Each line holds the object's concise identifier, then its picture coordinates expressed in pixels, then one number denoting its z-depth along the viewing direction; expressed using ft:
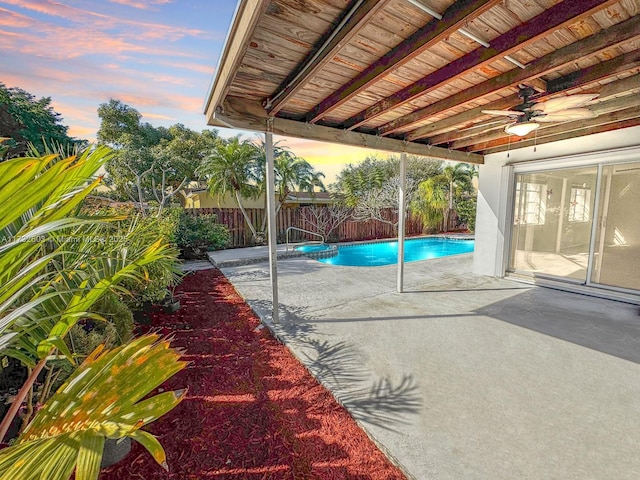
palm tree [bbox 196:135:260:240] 35.01
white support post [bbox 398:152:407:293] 16.72
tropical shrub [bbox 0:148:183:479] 2.51
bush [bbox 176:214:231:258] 29.63
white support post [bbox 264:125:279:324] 12.39
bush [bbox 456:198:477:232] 51.88
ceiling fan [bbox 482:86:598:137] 9.52
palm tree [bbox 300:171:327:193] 40.52
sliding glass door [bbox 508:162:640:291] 15.74
